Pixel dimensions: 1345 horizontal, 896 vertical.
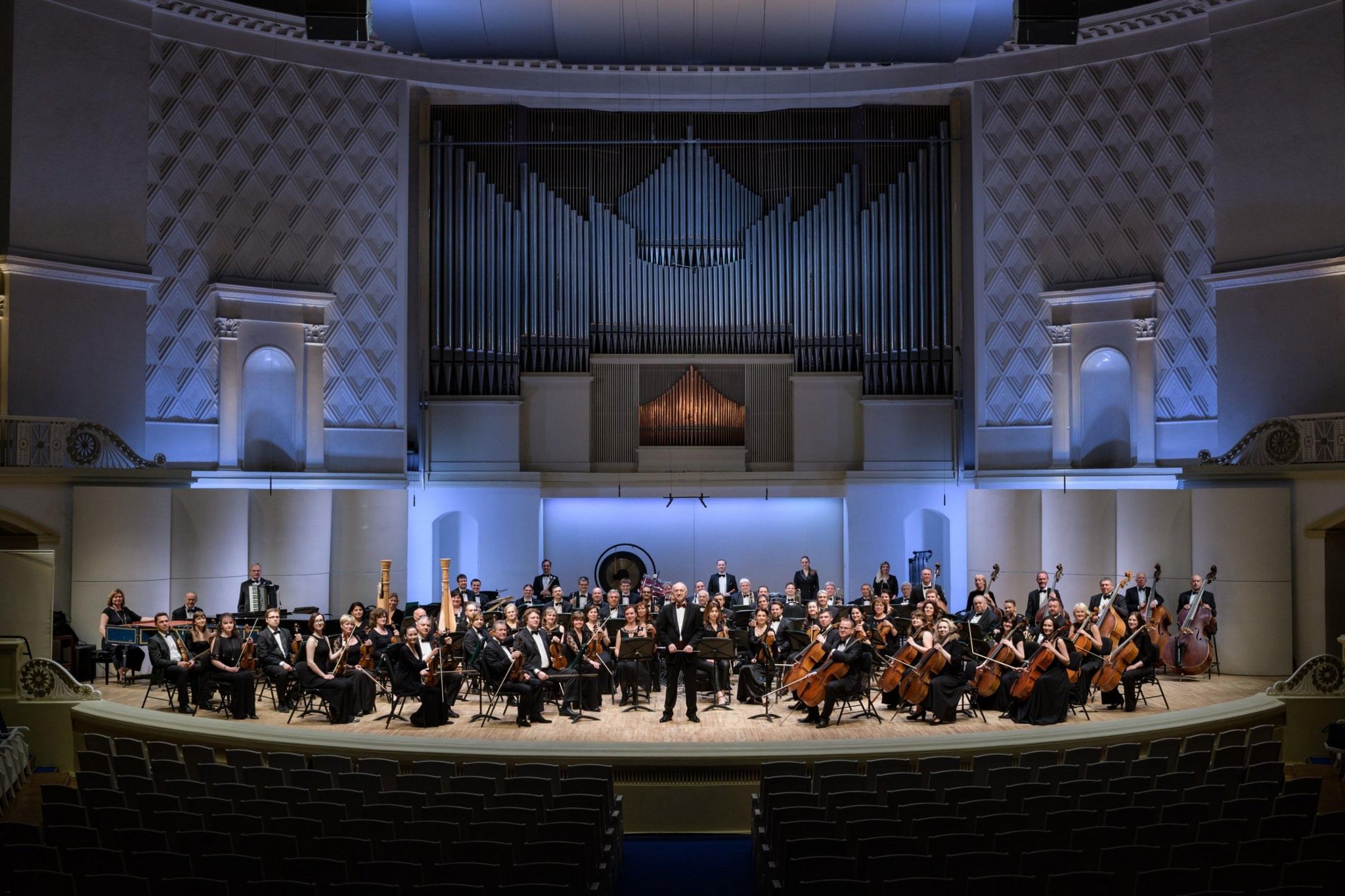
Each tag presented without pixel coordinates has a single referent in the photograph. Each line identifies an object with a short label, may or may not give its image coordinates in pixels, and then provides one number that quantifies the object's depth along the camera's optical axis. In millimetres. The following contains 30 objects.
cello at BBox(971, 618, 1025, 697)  11320
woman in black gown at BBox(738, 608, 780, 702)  11898
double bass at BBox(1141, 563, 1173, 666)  12445
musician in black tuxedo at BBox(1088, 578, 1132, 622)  13320
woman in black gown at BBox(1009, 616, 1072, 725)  11078
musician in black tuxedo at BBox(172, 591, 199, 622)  13188
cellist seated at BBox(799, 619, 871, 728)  11109
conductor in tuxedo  11461
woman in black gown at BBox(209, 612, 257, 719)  11586
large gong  18266
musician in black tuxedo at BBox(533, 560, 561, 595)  16203
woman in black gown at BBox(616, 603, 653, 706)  12117
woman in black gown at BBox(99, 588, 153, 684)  13328
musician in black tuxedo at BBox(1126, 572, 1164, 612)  13438
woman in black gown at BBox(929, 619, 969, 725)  11234
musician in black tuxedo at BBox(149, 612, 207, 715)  11641
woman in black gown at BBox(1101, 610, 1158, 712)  11547
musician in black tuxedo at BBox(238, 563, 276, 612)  14117
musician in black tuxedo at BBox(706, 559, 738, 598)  15117
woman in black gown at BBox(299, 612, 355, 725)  11367
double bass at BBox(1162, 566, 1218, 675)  13281
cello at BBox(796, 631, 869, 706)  11078
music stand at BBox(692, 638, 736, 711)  11328
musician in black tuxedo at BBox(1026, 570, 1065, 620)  13758
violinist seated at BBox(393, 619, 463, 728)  11195
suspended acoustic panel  16469
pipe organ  17922
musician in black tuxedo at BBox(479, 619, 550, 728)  11336
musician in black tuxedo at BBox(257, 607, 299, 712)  11742
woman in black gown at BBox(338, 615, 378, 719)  11586
